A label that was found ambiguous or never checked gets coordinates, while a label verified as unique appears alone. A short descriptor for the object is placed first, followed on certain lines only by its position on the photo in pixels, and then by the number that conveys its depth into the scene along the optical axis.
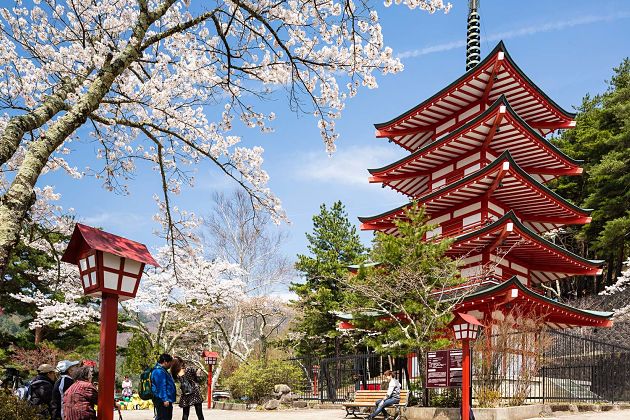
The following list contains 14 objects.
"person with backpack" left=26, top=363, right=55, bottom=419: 7.39
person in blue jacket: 7.55
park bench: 13.62
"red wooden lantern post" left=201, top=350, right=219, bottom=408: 19.69
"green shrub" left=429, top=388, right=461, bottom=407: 13.28
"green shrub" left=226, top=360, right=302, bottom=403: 19.81
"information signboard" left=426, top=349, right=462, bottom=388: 12.61
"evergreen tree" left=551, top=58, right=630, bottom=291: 30.11
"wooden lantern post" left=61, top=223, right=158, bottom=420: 5.55
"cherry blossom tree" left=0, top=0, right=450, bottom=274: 5.36
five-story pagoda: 19.19
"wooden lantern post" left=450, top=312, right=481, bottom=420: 10.99
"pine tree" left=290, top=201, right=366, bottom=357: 28.06
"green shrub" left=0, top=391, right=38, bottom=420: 5.98
